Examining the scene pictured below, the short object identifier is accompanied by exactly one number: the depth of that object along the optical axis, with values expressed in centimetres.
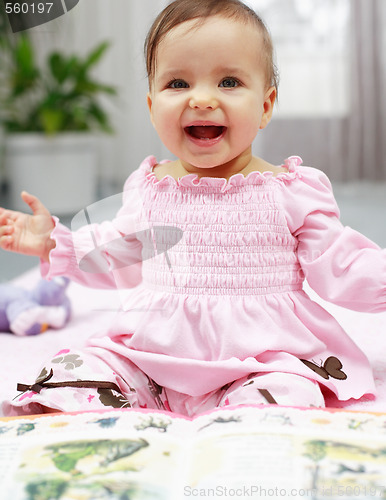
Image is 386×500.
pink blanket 64
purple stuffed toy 86
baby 58
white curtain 184
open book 39
